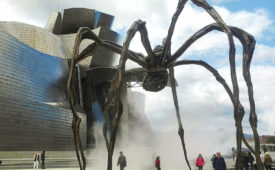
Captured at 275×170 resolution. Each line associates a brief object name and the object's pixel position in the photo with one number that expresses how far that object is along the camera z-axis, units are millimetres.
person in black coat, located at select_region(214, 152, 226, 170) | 7812
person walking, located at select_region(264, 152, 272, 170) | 9539
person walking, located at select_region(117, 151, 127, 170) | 10638
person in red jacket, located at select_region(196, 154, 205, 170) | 11781
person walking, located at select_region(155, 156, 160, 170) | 11938
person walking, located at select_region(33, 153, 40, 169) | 17734
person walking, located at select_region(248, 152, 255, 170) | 11712
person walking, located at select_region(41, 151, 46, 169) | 18575
